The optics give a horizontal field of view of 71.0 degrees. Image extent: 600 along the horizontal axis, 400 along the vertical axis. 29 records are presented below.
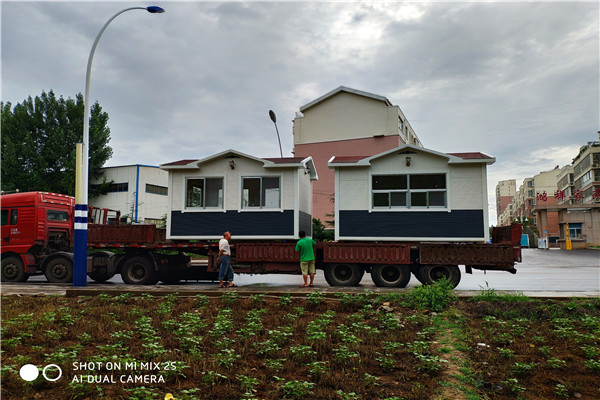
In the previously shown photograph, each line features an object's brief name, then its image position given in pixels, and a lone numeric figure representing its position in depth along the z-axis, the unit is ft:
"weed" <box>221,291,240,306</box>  29.50
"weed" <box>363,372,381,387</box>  14.69
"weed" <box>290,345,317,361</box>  17.08
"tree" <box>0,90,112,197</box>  130.62
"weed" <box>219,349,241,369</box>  15.93
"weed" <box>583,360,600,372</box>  16.28
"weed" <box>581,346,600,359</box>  17.67
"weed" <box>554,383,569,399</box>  14.25
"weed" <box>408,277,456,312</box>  27.96
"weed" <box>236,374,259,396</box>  13.74
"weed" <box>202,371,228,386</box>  14.28
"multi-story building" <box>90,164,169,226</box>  138.62
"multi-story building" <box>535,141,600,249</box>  166.40
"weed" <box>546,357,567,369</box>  16.51
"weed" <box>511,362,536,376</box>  16.06
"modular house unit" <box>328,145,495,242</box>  44.75
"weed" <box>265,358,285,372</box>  15.81
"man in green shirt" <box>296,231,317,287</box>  43.09
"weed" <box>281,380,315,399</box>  13.46
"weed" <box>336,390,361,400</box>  13.12
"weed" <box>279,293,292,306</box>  28.86
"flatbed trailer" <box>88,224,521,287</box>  42.16
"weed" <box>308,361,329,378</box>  15.29
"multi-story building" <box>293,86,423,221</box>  126.31
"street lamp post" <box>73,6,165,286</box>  43.80
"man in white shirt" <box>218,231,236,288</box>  43.01
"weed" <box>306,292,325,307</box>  28.76
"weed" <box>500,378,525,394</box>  14.58
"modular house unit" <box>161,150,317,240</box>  47.93
